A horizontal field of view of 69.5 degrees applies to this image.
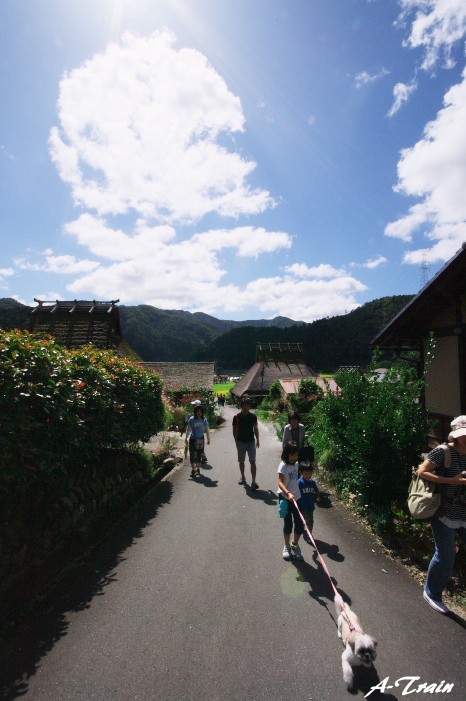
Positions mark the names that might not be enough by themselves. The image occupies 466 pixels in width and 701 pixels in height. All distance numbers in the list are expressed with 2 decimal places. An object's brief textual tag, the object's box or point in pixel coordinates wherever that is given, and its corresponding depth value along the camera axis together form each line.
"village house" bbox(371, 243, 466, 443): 6.83
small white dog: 2.45
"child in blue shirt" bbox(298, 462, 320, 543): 4.64
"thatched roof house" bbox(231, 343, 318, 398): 40.84
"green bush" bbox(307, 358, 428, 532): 5.07
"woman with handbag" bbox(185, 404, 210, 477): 8.30
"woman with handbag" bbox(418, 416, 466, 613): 3.22
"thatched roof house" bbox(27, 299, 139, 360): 17.75
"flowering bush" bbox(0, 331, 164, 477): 3.37
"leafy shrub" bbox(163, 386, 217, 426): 17.61
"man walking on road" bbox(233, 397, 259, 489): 7.22
